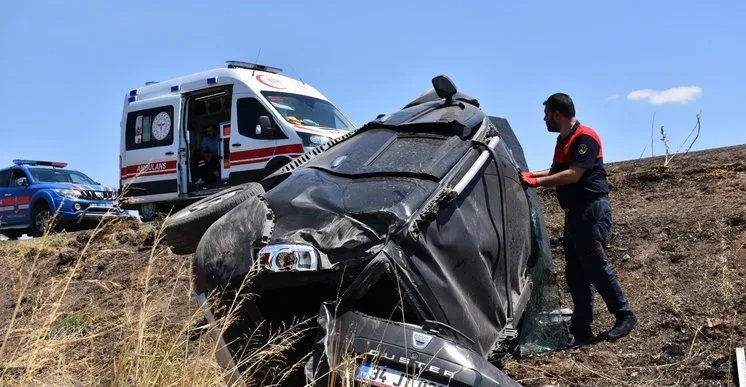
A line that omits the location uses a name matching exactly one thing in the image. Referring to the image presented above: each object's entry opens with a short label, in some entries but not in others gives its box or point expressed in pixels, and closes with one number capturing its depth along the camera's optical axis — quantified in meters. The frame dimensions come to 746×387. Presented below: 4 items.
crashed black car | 2.84
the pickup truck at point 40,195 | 13.91
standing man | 4.67
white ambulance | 10.48
